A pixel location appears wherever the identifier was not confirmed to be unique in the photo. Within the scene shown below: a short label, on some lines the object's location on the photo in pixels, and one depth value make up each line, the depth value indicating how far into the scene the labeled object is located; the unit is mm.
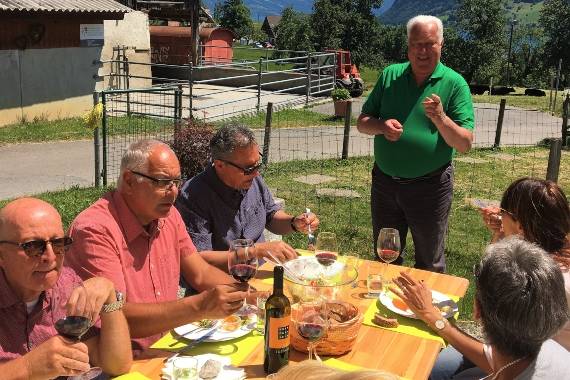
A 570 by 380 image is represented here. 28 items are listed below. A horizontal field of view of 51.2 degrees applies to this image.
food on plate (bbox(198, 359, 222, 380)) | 2262
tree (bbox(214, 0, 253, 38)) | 81500
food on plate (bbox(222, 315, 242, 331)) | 2664
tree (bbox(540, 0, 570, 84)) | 42188
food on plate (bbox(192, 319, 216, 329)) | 2680
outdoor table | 2383
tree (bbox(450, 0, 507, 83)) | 42375
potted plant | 17188
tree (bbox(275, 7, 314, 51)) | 43872
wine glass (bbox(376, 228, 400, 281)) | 3148
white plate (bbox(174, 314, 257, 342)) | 2574
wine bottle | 2222
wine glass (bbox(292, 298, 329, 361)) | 2297
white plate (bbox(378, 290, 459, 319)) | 2891
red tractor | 23406
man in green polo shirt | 4453
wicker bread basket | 2438
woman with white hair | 1995
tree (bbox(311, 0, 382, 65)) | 42344
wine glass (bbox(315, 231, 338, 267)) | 3031
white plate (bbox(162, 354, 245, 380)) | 2283
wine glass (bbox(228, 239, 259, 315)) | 2596
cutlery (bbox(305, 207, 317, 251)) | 3731
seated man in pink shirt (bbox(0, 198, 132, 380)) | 2283
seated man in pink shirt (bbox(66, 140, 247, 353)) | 2562
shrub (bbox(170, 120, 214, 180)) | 6832
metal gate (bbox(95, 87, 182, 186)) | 8898
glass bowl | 2758
